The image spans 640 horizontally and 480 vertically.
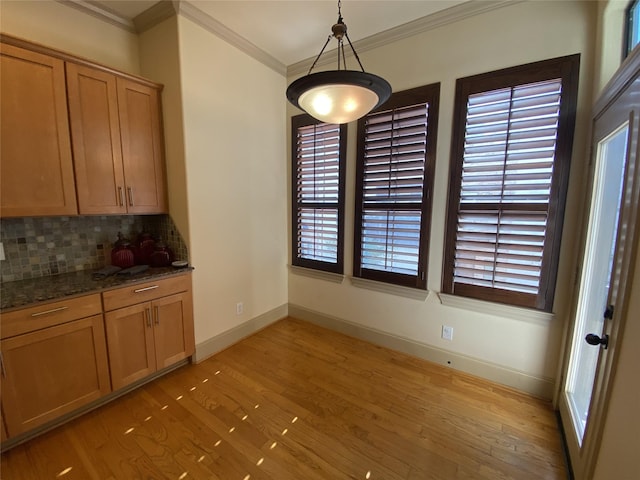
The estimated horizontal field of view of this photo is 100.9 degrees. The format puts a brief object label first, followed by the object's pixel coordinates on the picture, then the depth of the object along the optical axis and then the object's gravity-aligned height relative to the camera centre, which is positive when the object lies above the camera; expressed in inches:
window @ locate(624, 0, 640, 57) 57.4 +41.5
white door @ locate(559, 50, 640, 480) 44.3 -10.5
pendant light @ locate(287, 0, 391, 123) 46.1 +22.3
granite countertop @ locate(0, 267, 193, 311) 62.6 -21.7
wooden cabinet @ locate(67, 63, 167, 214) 74.4 +19.7
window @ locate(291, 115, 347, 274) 114.1 +7.2
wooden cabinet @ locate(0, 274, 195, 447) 60.7 -38.1
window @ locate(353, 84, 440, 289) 92.7 +8.6
